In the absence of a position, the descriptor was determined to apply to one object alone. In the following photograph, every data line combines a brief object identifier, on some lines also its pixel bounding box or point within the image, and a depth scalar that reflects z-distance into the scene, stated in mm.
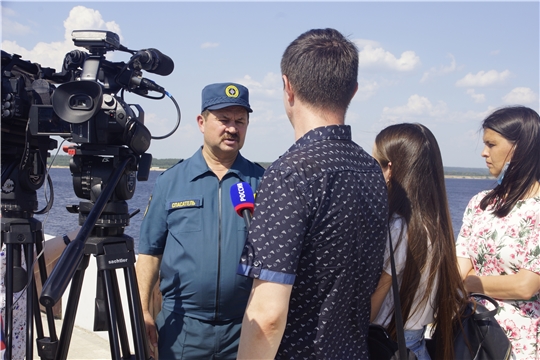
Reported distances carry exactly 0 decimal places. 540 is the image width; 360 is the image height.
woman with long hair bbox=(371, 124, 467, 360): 1910
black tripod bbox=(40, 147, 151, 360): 1992
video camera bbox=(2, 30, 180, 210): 1911
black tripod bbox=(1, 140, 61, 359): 2297
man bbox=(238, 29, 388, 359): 1436
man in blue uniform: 2432
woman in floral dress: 2307
